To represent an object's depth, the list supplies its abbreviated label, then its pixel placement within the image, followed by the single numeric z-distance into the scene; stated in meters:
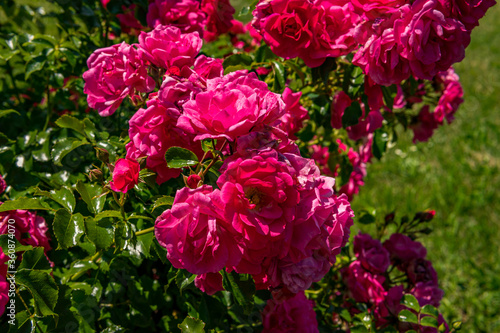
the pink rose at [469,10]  1.10
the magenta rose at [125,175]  0.96
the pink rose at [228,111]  0.87
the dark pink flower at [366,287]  1.61
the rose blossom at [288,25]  1.15
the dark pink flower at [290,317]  1.32
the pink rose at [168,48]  1.06
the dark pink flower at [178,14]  1.49
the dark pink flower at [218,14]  1.58
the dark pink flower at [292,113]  1.24
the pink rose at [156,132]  0.98
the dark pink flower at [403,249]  1.74
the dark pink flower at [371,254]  1.66
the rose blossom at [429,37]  1.06
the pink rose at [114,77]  1.09
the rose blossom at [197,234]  0.83
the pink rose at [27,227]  1.15
